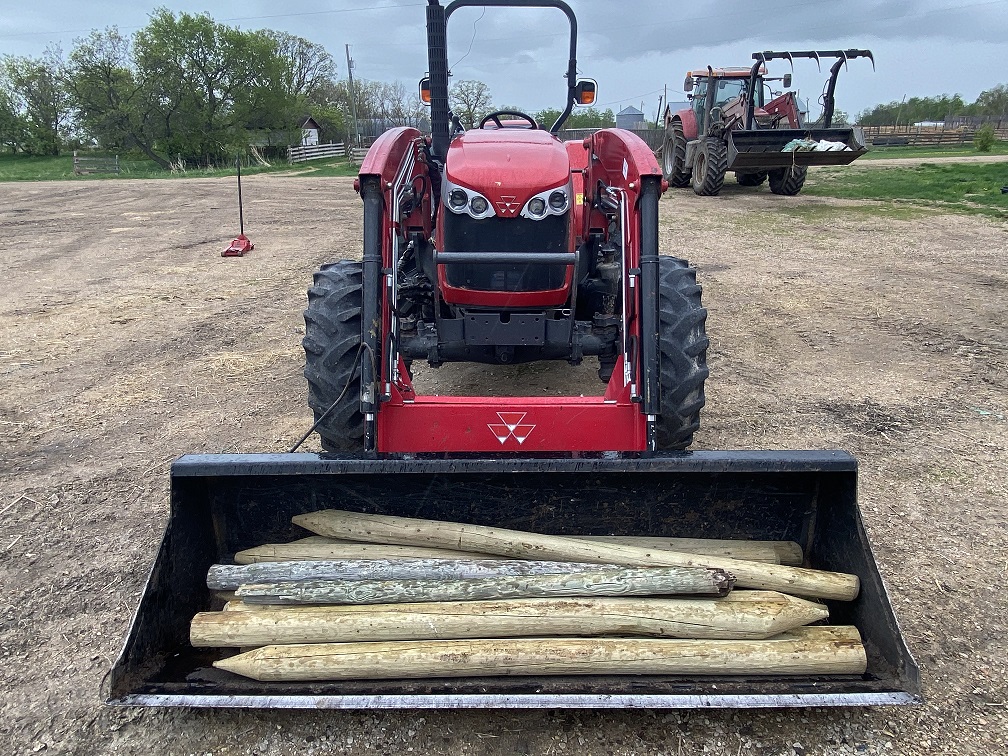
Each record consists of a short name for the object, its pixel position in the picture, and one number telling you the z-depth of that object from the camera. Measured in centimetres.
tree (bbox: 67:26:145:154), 4322
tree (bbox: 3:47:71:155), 4644
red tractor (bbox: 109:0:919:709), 223
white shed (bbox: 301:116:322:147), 4738
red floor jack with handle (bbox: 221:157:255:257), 989
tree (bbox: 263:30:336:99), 5638
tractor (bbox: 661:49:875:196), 1295
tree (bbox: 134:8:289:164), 4412
